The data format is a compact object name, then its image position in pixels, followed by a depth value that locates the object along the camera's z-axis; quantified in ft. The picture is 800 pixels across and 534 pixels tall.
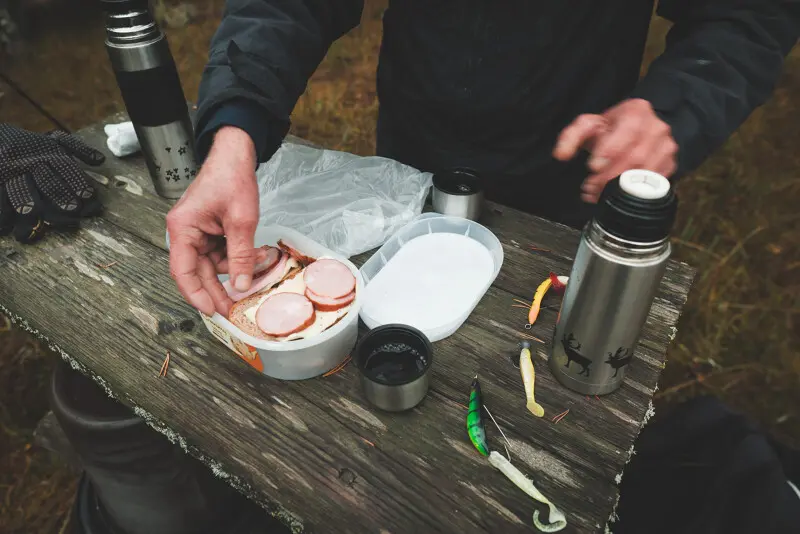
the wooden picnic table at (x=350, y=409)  3.18
